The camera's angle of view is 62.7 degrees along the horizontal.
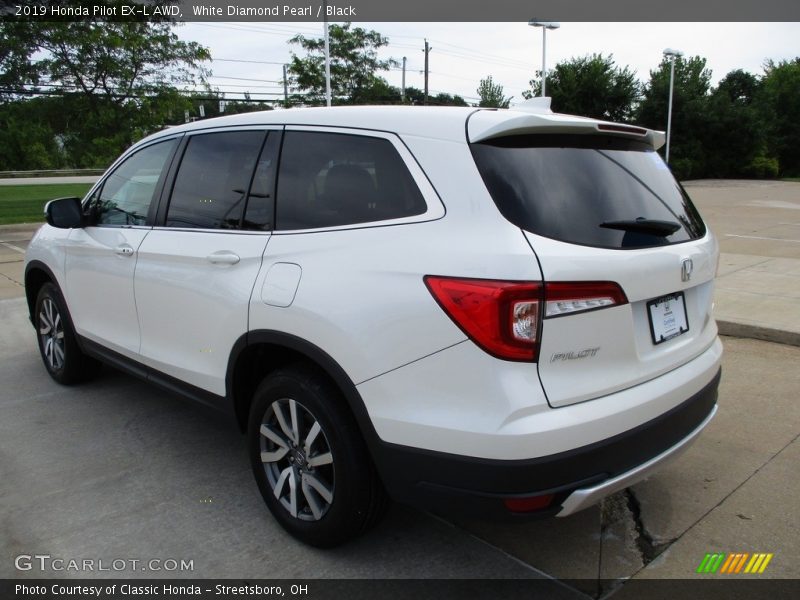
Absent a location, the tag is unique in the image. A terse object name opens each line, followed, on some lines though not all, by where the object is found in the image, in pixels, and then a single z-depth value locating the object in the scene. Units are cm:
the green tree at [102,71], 1617
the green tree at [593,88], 3803
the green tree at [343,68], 3316
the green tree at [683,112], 3722
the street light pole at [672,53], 2989
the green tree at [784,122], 4219
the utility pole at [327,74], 2329
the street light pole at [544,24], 2916
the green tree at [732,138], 3719
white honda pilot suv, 207
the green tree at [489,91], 5141
